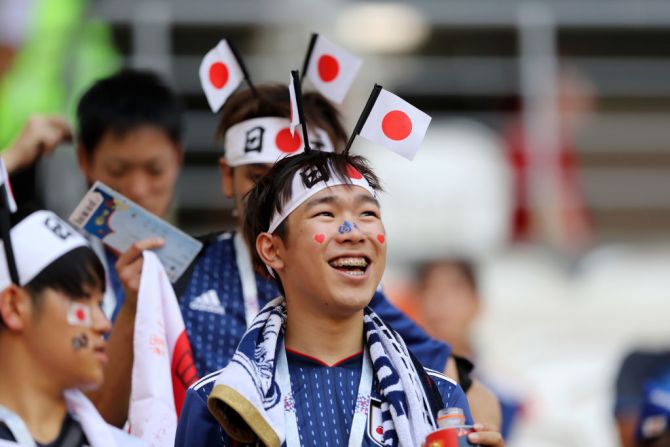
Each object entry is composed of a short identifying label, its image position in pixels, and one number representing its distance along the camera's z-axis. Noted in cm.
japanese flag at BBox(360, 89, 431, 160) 820
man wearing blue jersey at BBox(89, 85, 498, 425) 925
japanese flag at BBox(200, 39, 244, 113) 967
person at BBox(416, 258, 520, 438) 1475
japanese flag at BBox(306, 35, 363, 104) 956
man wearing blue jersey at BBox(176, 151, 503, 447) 758
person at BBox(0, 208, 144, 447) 764
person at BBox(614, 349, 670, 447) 1135
